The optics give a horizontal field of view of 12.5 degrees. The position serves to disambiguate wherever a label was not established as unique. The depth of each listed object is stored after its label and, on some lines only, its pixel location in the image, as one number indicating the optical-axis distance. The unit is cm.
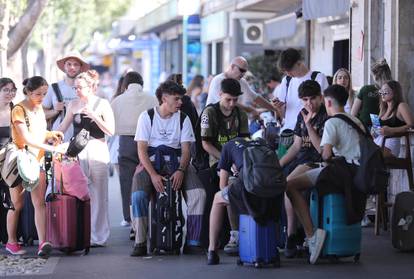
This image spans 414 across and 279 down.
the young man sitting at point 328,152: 1733
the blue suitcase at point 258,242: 1735
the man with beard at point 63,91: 2113
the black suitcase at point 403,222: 1891
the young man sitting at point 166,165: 1897
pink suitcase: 1916
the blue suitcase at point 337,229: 1753
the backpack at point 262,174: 1692
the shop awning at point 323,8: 2567
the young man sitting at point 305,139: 1817
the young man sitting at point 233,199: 1730
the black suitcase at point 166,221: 1899
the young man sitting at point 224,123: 1905
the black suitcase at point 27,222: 2053
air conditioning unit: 4969
